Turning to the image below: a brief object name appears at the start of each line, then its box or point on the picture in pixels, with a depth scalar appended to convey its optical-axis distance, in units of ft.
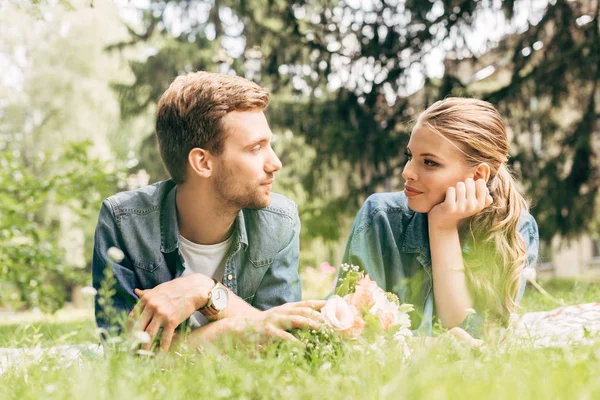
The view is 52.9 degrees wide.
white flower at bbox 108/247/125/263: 6.18
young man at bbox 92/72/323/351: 10.12
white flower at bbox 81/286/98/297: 6.59
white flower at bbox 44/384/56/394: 5.23
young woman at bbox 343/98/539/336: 9.80
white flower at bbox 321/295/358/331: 7.27
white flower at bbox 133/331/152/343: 5.69
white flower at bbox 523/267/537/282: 8.79
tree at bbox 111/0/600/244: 26.27
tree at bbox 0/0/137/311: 64.44
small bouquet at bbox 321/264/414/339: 7.34
